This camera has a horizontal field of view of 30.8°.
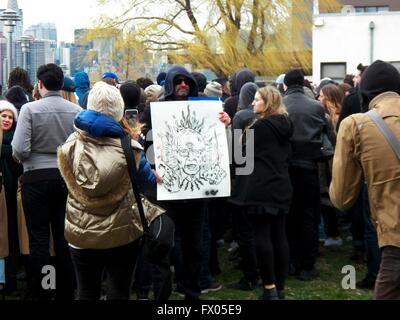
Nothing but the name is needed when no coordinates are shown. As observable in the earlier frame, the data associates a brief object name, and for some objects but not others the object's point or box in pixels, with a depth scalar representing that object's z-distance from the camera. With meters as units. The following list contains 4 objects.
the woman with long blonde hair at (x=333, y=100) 8.41
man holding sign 5.89
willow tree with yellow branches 30.89
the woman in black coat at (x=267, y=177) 6.35
